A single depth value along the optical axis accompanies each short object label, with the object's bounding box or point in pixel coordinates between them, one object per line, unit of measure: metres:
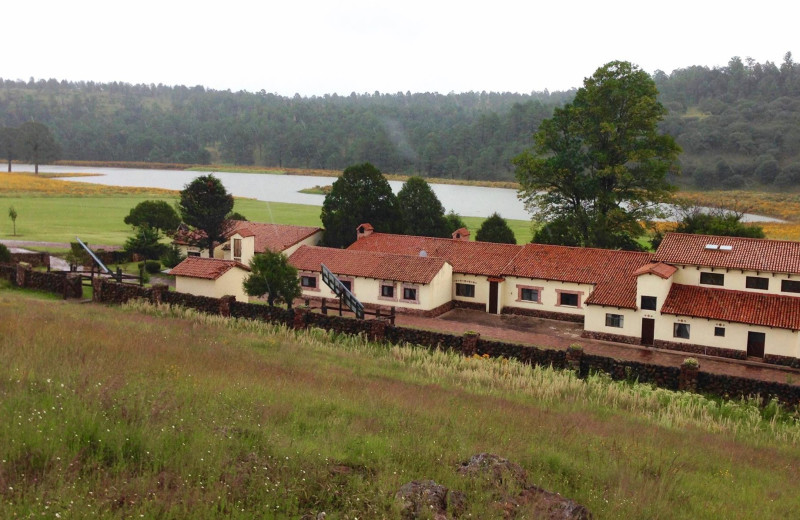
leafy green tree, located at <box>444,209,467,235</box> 52.31
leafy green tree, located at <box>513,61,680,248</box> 45.59
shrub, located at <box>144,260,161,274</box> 42.25
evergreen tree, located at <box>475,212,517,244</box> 46.75
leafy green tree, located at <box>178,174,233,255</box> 44.62
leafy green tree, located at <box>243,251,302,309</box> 31.98
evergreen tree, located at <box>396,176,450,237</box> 51.09
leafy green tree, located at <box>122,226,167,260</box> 44.12
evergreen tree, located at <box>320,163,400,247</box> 46.78
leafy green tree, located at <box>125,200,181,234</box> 48.03
